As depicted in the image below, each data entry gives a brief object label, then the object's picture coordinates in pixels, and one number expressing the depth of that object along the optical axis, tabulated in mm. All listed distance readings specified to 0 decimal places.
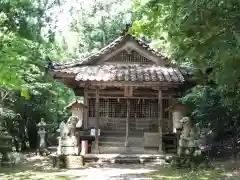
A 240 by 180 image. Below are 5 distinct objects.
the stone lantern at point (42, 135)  19559
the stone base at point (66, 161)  13719
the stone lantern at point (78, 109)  16703
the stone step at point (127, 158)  14961
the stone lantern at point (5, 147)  13711
